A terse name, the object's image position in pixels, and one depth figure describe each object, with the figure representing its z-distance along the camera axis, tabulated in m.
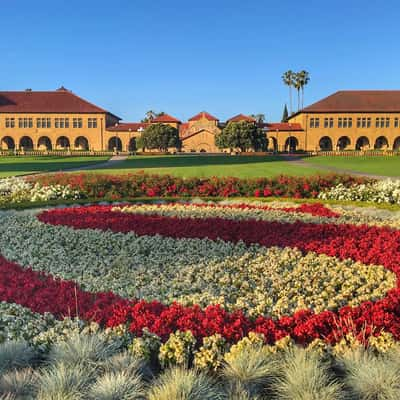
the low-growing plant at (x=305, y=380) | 2.51
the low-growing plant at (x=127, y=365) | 2.82
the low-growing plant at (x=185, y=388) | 2.48
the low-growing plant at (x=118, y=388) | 2.52
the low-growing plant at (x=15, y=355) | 2.95
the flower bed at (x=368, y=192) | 11.24
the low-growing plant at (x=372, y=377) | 2.57
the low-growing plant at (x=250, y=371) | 2.71
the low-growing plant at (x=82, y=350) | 2.94
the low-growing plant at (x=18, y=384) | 2.61
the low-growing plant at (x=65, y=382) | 2.50
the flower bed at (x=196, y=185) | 12.99
